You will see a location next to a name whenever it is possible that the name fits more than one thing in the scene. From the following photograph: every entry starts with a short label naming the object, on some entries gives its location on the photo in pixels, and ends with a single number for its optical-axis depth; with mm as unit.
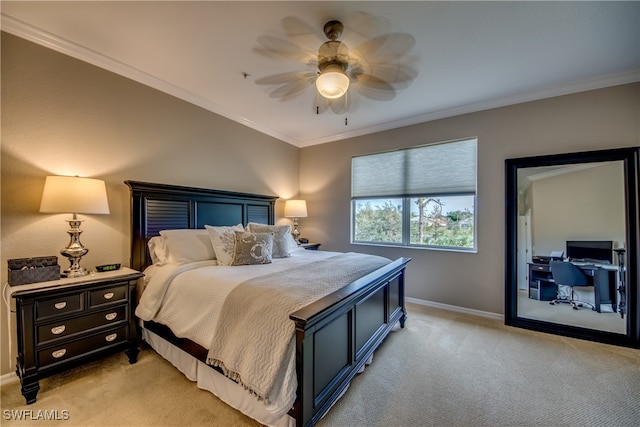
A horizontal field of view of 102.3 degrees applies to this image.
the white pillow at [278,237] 3084
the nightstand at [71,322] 1788
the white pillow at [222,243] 2631
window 3535
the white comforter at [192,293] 1831
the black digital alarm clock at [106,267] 2344
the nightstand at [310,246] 4285
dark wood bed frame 1433
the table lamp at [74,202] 1992
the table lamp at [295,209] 4414
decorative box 1884
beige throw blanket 1389
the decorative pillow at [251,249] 2586
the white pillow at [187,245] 2537
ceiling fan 2016
